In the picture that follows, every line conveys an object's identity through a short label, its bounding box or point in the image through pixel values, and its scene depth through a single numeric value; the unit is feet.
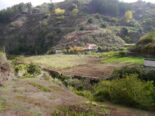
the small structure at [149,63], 60.56
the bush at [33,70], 56.94
